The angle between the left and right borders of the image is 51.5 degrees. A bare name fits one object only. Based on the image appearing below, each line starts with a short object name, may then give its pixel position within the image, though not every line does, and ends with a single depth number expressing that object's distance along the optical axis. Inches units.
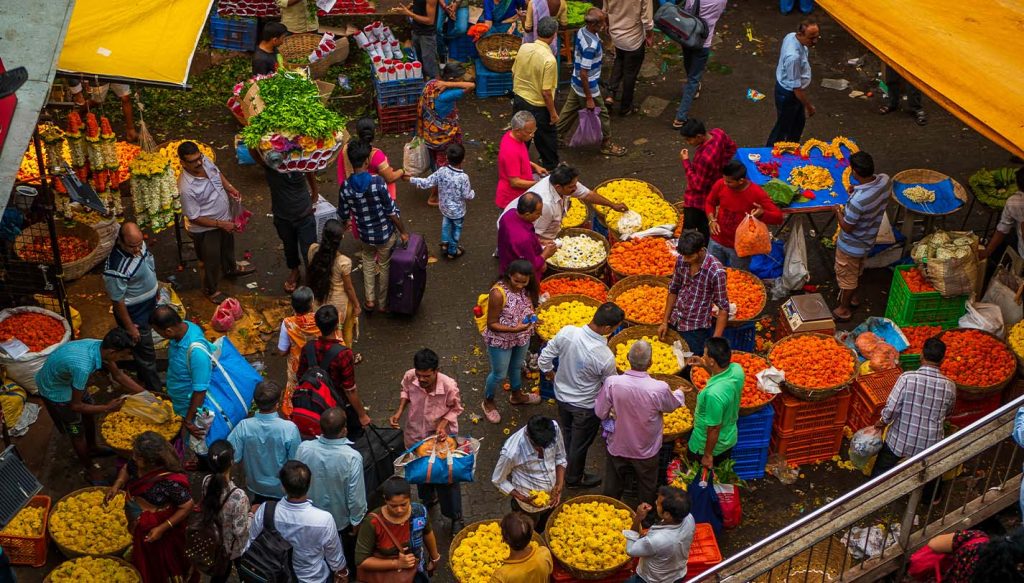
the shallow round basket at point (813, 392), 358.3
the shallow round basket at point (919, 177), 461.4
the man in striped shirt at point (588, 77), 514.0
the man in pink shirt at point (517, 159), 433.1
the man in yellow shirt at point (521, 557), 264.1
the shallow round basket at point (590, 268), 427.2
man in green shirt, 321.1
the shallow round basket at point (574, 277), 419.5
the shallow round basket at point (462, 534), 312.3
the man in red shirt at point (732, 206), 402.6
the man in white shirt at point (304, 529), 273.3
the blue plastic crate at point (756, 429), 356.2
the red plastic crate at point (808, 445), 370.0
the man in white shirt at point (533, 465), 302.5
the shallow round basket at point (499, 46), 583.5
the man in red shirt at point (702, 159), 424.2
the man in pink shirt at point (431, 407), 318.7
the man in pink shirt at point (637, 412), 316.2
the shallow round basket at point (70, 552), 319.9
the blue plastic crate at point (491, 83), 589.6
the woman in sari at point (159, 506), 286.2
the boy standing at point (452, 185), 437.1
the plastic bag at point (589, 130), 534.4
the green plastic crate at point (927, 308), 410.9
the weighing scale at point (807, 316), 397.1
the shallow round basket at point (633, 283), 410.9
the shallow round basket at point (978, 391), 365.4
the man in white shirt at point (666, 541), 276.1
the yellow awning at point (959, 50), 364.5
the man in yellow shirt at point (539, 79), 487.2
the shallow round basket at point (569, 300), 402.0
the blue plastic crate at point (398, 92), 545.3
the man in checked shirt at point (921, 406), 327.9
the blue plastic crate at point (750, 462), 362.3
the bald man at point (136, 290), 370.0
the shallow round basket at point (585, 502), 306.2
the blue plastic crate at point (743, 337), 401.4
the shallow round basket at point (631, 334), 386.9
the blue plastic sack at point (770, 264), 443.2
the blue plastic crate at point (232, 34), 611.2
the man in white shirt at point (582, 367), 330.0
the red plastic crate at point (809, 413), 363.6
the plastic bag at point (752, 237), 402.6
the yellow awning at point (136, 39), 381.1
